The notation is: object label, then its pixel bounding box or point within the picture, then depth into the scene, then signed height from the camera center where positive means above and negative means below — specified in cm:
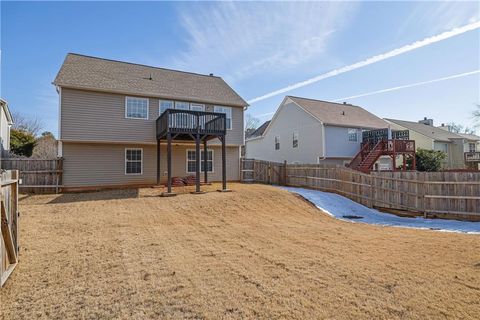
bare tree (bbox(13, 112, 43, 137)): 3606 +590
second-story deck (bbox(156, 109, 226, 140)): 1343 +210
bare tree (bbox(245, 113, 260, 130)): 5932 +940
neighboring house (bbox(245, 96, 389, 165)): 2252 +297
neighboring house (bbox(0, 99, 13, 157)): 1655 +266
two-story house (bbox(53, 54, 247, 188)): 1438 +255
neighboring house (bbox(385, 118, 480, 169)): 3197 +273
